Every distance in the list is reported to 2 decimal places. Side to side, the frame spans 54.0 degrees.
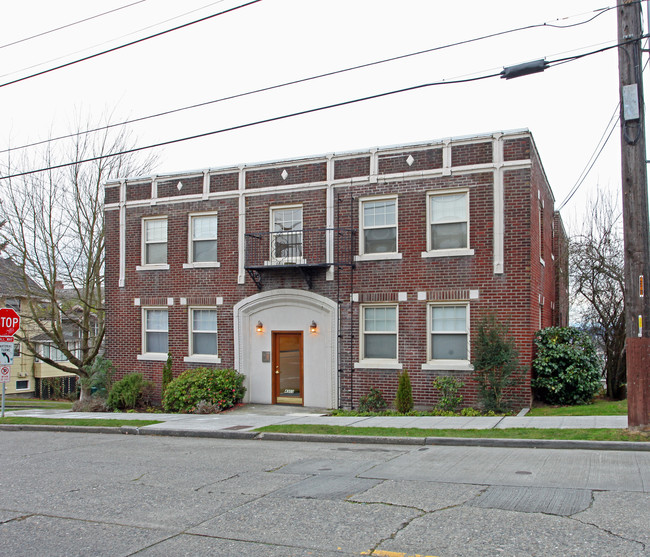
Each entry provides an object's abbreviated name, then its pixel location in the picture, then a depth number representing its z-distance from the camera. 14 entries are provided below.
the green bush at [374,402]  16.45
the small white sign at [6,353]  16.27
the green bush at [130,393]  18.92
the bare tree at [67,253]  24.27
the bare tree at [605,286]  19.98
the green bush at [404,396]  15.69
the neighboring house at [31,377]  40.75
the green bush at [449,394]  15.34
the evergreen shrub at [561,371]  15.55
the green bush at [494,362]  14.59
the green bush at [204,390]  17.36
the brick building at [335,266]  15.59
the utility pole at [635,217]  9.99
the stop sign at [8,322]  16.20
